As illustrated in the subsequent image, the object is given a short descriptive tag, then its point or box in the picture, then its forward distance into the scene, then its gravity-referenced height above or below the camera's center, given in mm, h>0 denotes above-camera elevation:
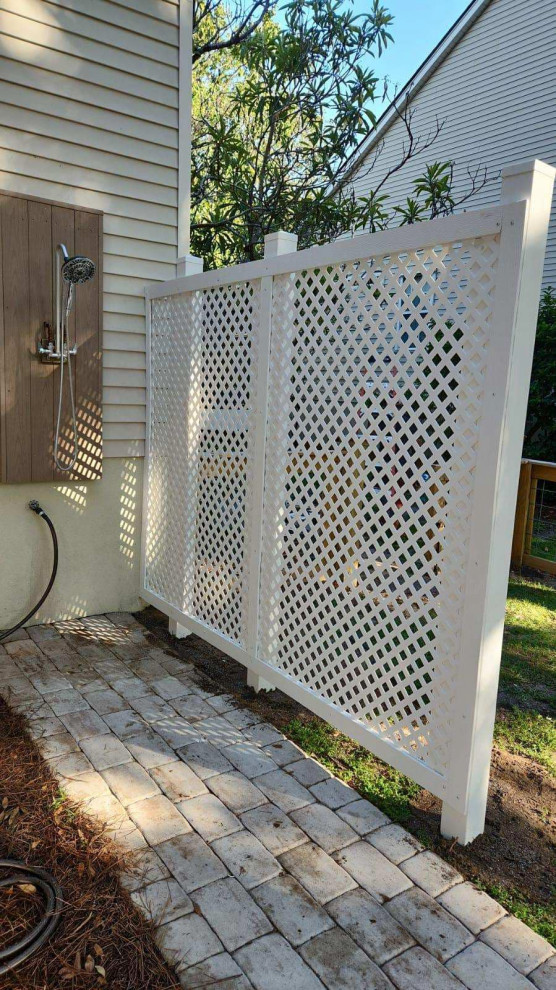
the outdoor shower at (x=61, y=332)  3557 +236
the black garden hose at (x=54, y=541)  3711 -921
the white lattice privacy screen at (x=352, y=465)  1995 -284
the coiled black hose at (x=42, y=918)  1657 -1444
